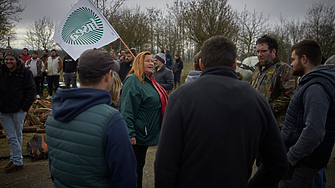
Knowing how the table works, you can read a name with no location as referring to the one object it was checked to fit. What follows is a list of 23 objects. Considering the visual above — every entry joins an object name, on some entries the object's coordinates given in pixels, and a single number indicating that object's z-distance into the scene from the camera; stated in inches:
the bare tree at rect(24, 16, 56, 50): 909.0
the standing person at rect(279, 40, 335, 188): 79.8
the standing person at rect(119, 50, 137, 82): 281.9
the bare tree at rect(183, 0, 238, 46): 576.7
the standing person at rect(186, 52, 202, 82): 133.1
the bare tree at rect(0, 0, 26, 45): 604.7
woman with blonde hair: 111.8
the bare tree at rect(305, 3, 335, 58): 766.7
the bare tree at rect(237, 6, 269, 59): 763.4
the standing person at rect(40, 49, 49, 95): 437.0
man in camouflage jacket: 118.8
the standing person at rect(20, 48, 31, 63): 445.3
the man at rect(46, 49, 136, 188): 56.6
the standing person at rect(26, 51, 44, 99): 412.8
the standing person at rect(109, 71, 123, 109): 73.6
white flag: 171.6
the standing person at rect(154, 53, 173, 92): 195.5
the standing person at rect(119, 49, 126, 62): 373.2
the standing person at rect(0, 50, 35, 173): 156.2
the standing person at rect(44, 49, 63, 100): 413.1
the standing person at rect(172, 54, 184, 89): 530.1
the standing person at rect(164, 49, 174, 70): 469.5
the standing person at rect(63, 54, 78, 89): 388.8
